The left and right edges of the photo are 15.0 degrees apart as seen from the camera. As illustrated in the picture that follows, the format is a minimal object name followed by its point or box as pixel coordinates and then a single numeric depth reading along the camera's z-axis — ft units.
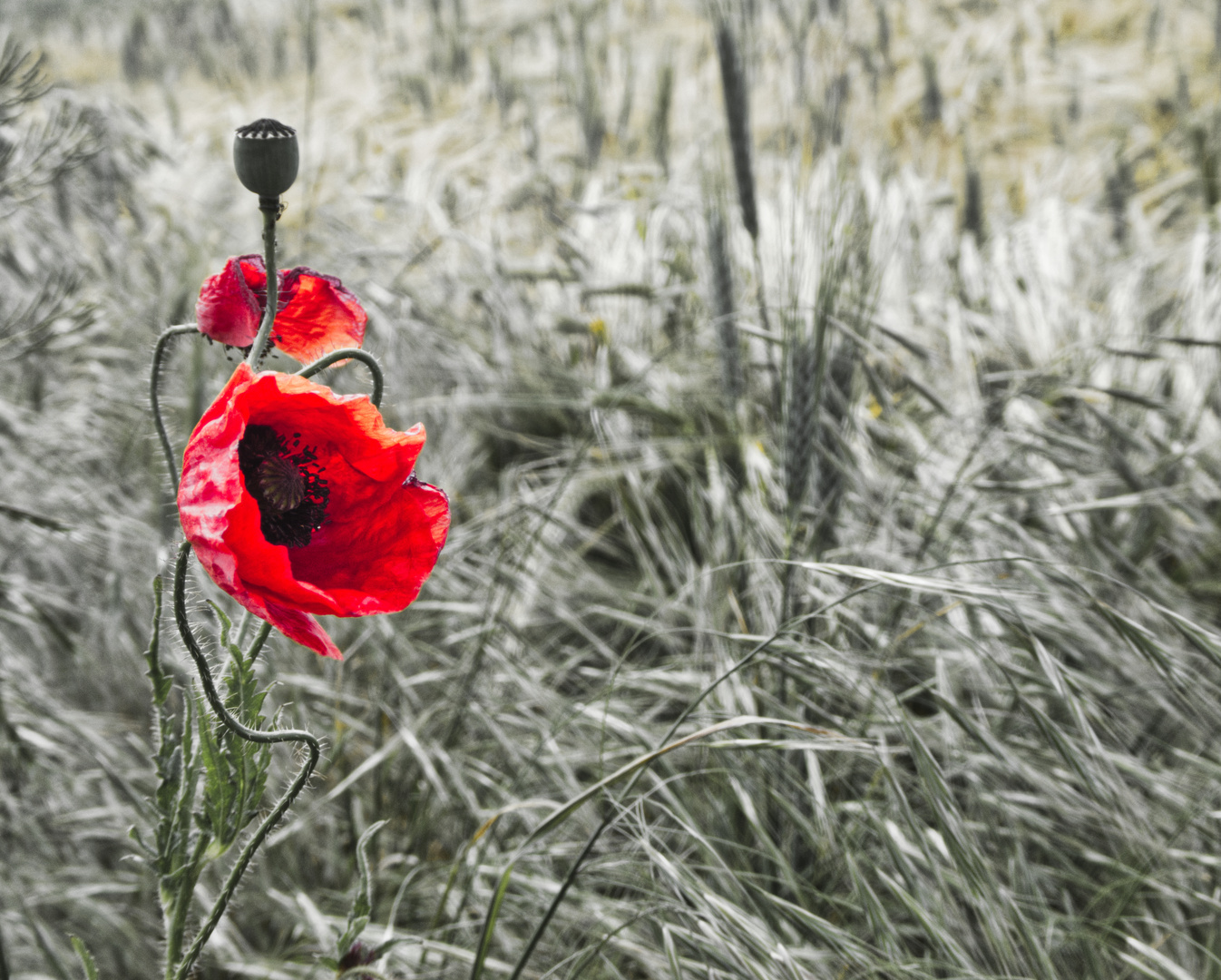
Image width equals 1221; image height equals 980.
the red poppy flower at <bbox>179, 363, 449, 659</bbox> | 3.24
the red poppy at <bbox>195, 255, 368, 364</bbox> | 3.38
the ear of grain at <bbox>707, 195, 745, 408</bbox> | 6.52
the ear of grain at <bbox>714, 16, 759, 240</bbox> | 6.85
